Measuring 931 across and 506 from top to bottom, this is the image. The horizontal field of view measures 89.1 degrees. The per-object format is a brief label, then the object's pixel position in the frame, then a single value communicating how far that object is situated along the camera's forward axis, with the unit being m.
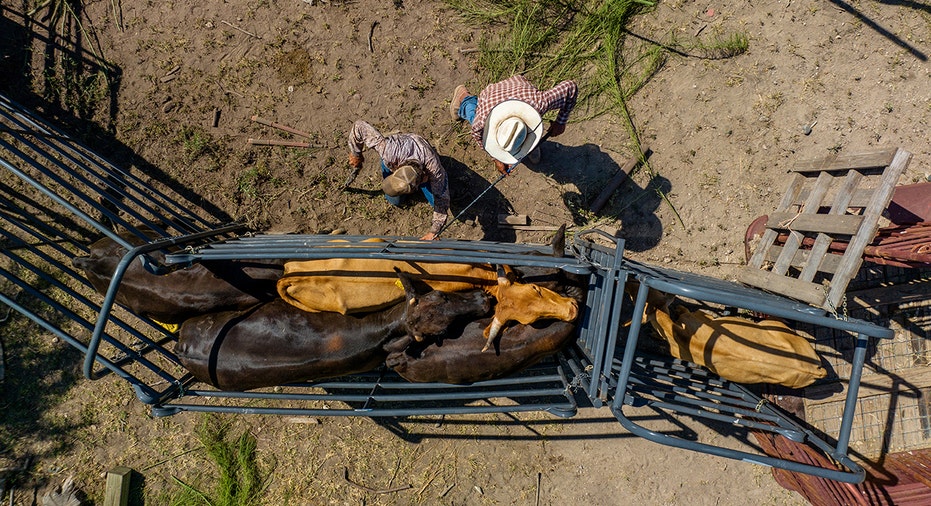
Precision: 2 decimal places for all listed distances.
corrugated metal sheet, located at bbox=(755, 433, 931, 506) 4.40
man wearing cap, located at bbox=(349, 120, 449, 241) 4.32
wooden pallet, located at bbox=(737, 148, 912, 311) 3.61
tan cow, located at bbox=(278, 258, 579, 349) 3.64
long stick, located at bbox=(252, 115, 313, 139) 5.25
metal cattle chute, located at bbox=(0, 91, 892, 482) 3.11
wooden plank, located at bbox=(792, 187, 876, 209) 3.81
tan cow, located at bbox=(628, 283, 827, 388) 4.21
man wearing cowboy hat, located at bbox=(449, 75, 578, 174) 3.98
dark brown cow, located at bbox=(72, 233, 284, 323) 3.96
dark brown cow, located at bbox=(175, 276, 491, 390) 3.85
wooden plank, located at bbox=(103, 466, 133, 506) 5.09
